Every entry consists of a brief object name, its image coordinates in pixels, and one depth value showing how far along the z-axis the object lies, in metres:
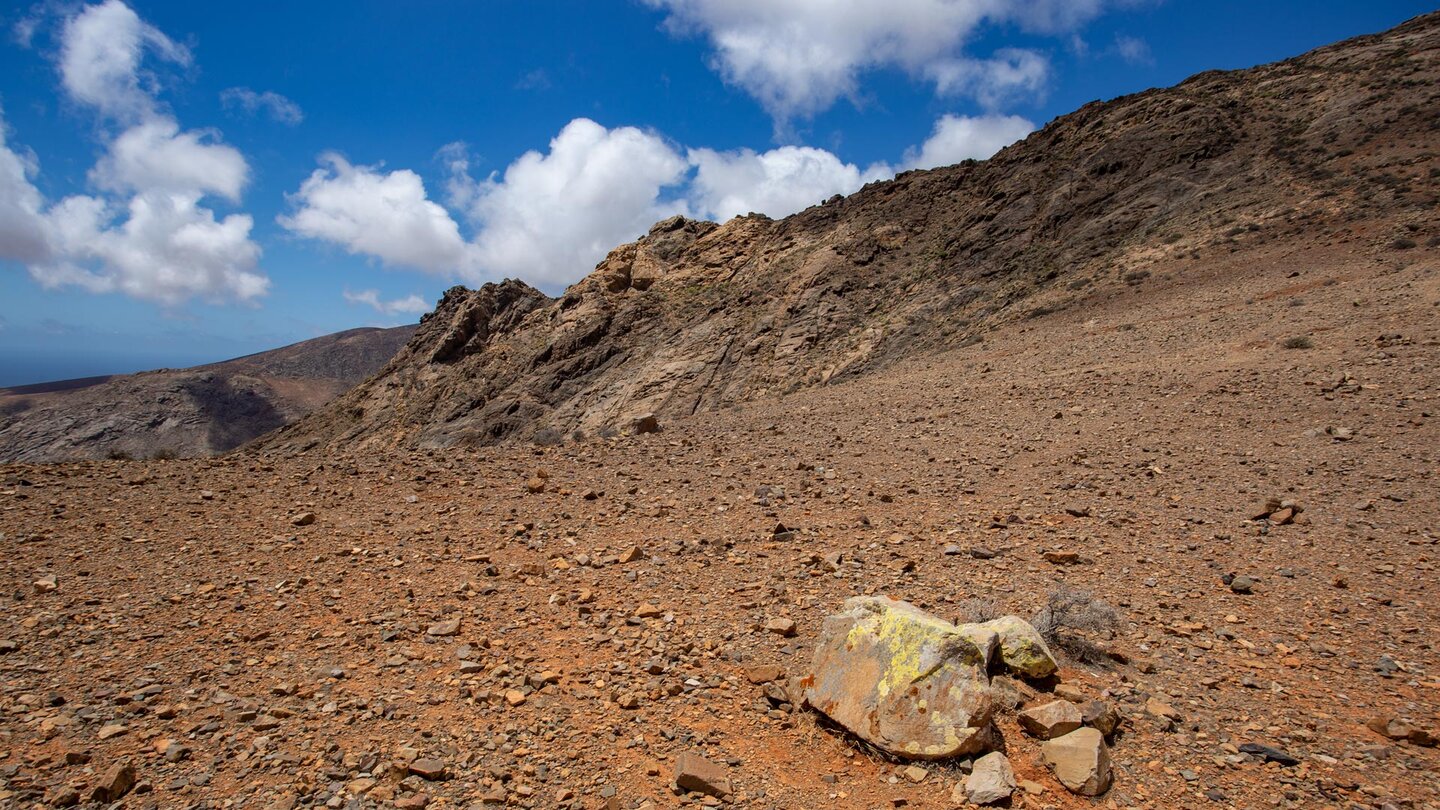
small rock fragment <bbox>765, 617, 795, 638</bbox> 5.79
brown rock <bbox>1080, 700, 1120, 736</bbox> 4.41
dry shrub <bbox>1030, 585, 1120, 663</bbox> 5.27
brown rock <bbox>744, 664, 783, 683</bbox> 5.16
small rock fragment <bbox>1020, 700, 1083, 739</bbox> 4.37
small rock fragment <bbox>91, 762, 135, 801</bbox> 3.86
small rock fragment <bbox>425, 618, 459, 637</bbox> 5.80
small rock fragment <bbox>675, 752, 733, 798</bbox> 4.09
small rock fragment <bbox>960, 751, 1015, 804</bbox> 3.92
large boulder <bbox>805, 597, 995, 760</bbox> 4.23
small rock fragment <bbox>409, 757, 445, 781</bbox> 4.14
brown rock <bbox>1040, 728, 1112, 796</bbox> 3.98
